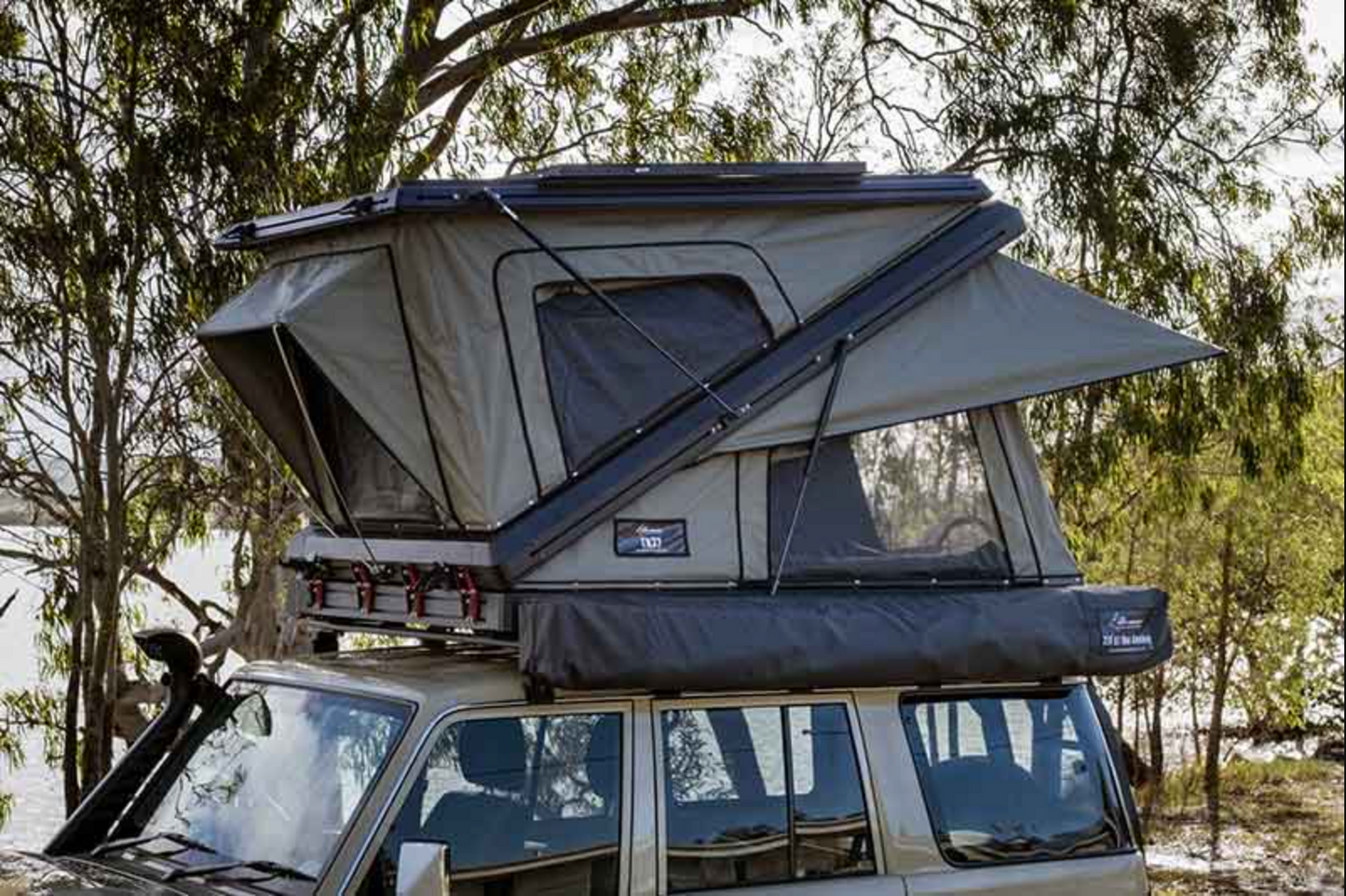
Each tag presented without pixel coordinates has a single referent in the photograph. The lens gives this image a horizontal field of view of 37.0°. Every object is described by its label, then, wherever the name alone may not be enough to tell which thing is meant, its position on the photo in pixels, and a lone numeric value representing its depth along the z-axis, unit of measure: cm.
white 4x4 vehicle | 559
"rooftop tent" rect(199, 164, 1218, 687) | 634
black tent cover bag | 569
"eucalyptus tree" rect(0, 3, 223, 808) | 1046
